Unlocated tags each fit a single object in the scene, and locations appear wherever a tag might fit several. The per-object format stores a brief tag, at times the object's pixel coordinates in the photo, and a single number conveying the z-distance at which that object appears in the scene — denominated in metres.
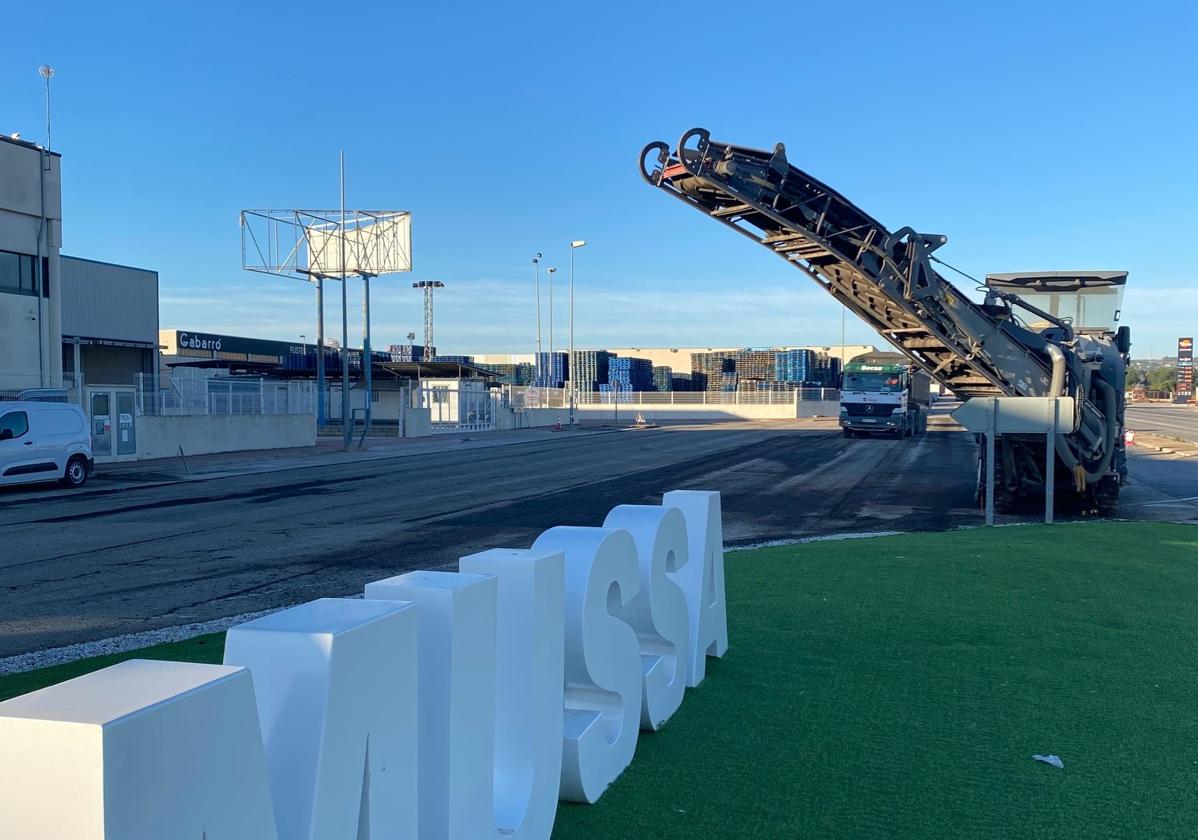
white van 19.31
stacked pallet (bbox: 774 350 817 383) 69.81
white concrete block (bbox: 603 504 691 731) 4.77
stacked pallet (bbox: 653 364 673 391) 74.38
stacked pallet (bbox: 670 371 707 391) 75.31
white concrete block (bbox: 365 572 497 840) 2.89
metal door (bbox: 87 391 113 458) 26.09
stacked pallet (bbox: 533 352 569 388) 70.94
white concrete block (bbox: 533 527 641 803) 3.93
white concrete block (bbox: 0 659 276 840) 1.74
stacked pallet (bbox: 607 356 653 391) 71.69
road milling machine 10.45
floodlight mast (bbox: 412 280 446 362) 81.62
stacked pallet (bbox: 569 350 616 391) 71.19
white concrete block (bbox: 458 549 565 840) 3.50
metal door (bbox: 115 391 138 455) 26.86
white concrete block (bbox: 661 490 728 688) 5.49
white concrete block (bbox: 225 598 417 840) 2.28
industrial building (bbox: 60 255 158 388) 40.84
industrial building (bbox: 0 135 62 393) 27.42
